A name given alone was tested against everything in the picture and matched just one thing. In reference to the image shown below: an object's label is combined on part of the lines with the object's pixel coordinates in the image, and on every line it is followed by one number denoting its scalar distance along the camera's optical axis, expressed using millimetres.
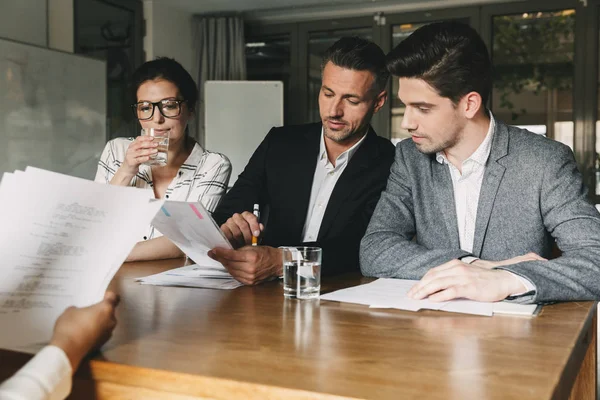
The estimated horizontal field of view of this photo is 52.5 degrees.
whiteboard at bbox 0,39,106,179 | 3793
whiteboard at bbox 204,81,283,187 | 5609
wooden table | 698
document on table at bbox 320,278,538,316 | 1062
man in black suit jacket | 1915
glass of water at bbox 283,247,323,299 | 1203
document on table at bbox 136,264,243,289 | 1344
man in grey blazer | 1453
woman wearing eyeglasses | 2137
